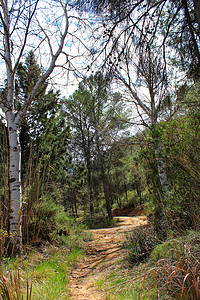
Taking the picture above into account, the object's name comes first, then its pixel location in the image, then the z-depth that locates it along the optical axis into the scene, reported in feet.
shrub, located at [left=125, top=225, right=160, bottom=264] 10.28
